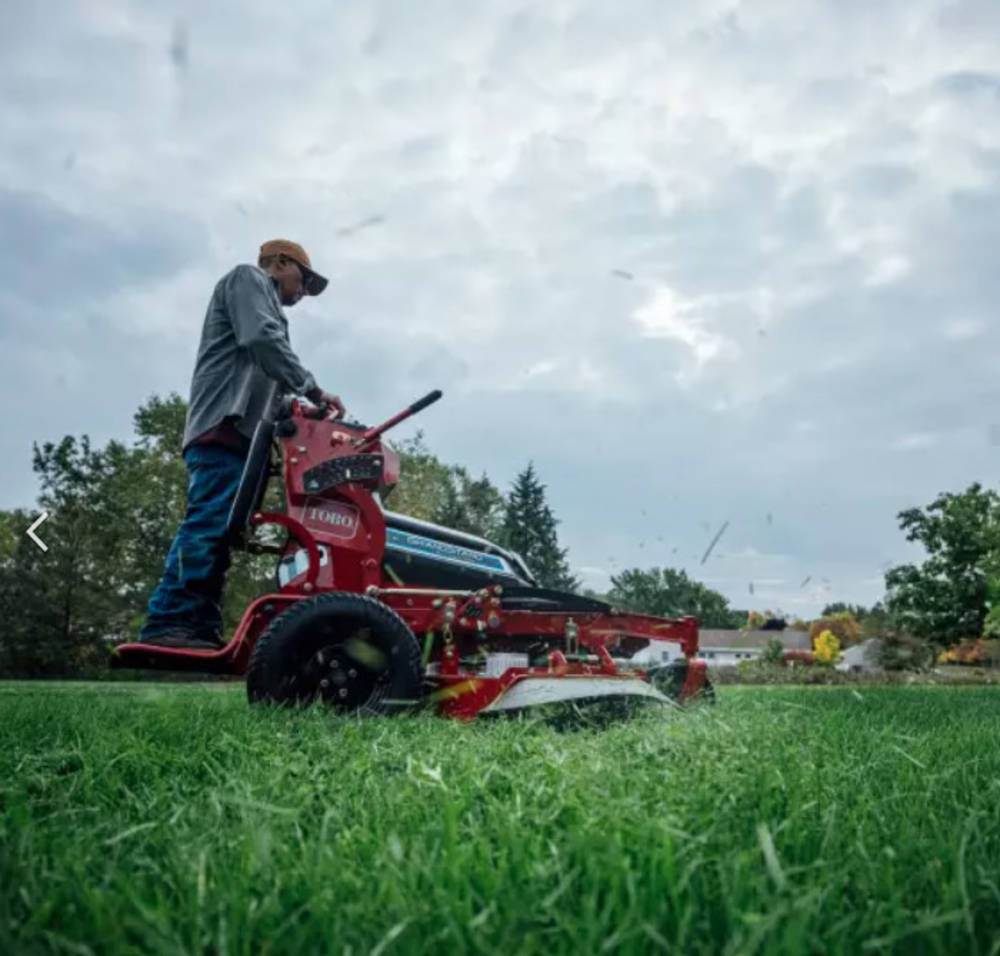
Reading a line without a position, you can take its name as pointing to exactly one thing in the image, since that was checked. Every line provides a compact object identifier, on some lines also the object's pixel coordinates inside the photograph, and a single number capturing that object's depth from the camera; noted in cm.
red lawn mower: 455
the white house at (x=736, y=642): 7619
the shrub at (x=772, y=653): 3053
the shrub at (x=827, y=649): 3232
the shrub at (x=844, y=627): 6319
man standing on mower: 494
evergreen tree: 4412
